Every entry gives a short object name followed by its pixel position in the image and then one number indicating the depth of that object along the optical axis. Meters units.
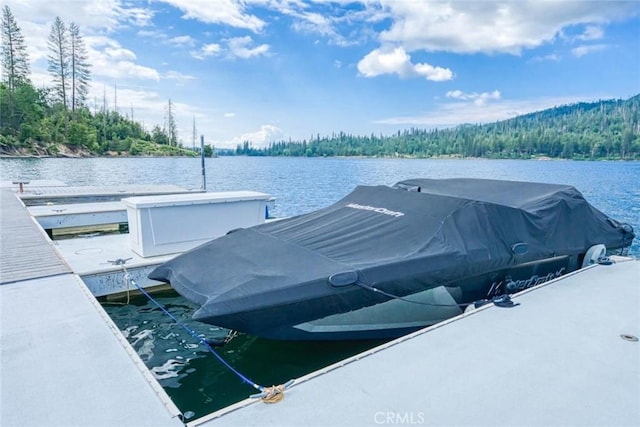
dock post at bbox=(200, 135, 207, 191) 11.59
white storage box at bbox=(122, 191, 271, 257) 5.64
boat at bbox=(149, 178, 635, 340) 3.02
